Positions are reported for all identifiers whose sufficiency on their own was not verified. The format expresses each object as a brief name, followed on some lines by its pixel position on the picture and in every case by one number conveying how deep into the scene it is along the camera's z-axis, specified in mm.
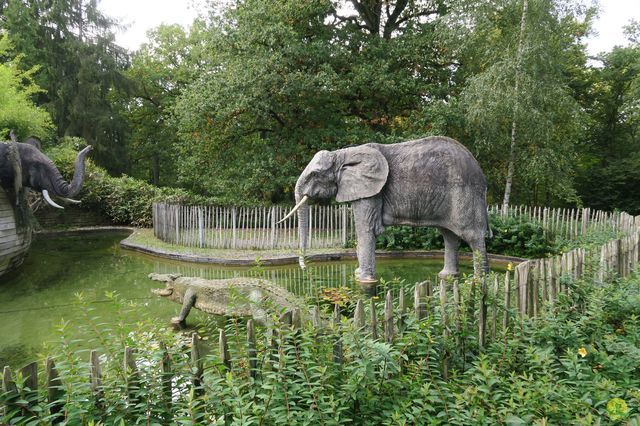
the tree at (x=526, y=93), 12984
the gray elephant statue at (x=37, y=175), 8266
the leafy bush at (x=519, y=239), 11479
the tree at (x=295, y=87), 14172
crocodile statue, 5148
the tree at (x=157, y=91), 28703
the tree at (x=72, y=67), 23266
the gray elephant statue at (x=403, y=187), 6754
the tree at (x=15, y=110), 14641
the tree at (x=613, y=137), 18891
